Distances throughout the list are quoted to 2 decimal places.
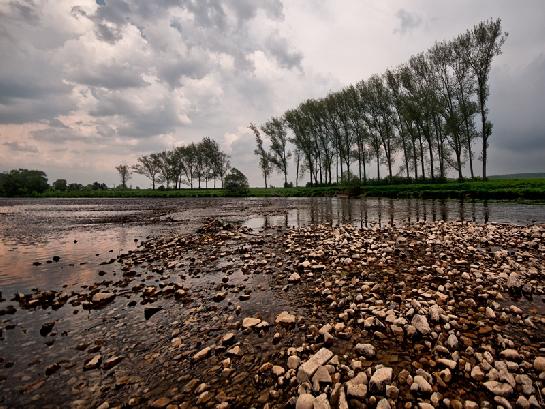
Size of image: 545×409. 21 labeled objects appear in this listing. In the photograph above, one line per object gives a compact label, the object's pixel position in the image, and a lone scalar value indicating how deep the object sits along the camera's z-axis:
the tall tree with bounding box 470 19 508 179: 44.31
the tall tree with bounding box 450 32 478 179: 47.41
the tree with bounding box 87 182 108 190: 147.75
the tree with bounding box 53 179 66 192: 145.65
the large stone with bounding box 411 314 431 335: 4.89
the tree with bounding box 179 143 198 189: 116.00
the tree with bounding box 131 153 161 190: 129.00
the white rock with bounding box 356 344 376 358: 4.43
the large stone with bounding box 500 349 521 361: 4.14
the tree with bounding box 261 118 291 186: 89.06
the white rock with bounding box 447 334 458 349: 4.51
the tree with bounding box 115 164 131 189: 150.75
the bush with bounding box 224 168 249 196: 88.06
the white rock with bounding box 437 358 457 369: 4.00
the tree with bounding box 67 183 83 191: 146.35
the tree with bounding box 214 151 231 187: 114.44
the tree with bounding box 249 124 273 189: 92.50
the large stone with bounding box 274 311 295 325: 5.65
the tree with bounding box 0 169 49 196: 122.38
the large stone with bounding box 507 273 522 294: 6.49
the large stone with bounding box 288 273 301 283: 8.05
